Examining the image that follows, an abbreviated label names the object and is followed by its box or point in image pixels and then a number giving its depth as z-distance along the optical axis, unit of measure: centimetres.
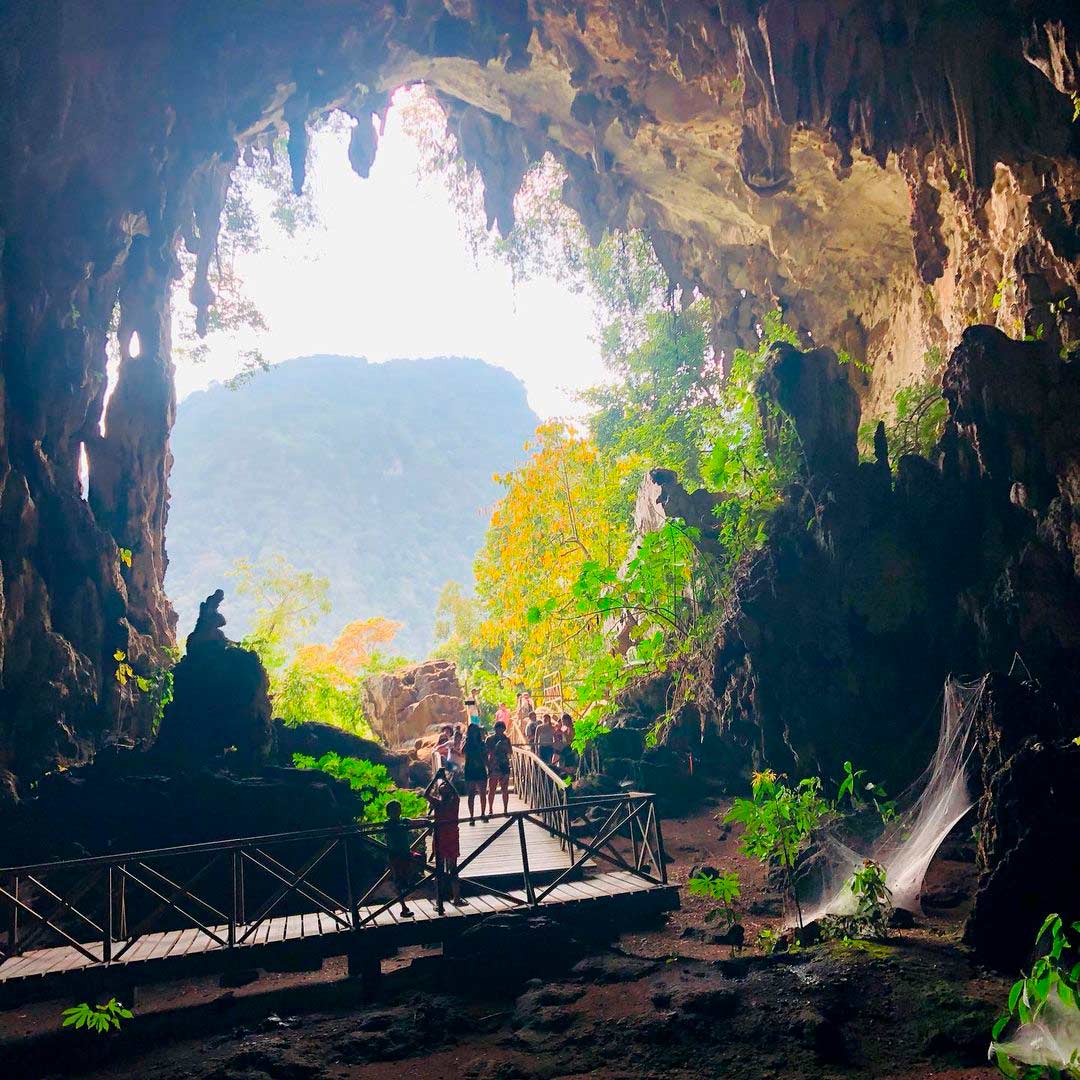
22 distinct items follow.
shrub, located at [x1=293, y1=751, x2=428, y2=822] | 1078
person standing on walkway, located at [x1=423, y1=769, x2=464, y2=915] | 862
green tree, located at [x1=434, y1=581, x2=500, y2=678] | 3719
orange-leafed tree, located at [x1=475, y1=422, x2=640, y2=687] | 2111
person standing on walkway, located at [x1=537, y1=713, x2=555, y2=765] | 1505
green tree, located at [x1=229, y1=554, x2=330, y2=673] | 3747
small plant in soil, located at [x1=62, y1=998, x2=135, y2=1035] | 661
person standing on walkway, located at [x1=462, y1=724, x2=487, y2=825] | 1198
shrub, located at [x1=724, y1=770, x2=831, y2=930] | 907
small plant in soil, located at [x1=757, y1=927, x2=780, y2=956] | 788
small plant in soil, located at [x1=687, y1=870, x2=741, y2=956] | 865
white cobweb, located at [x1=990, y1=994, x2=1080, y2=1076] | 422
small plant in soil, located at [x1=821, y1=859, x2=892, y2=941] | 738
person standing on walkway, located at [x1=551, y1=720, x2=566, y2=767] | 1516
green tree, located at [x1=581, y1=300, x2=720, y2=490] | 2545
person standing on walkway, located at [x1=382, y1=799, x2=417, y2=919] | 802
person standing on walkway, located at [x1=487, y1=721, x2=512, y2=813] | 1282
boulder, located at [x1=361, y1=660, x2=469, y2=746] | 2532
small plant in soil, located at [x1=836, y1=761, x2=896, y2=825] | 923
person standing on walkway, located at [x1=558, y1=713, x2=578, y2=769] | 1544
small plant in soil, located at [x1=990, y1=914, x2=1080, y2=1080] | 412
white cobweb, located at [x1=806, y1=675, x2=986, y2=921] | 751
